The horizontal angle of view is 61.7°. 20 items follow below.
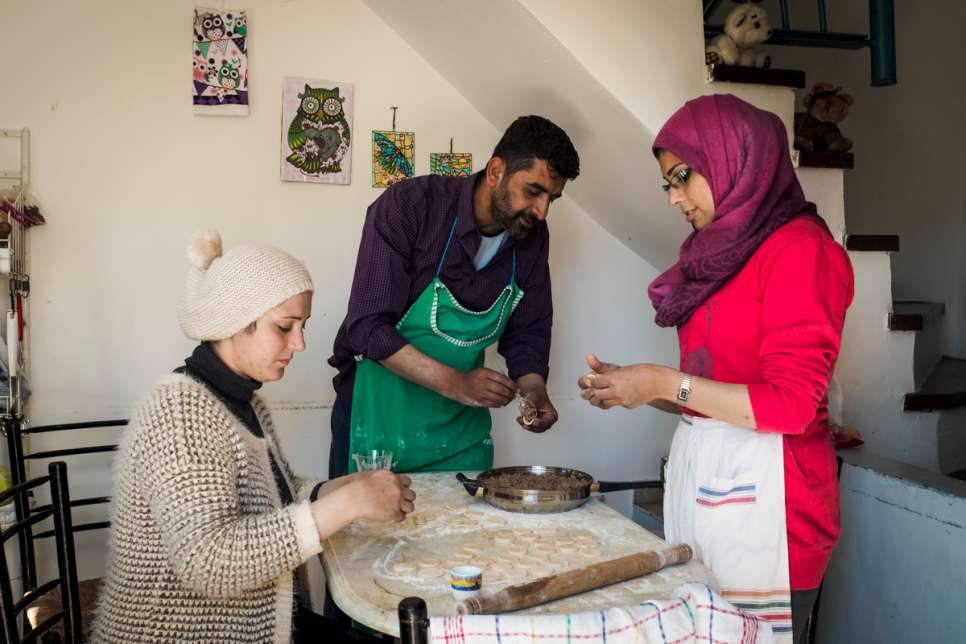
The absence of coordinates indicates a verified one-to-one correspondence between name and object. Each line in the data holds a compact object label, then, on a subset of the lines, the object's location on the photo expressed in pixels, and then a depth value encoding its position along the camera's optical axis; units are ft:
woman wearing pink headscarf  5.60
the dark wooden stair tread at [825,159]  9.26
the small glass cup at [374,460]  6.95
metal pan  6.44
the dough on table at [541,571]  5.23
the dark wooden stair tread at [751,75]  8.83
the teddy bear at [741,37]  9.04
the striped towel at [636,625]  3.49
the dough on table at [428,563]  5.36
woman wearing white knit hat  4.88
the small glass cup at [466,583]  4.78
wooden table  4.74
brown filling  6.79
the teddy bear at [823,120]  9.76
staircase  8.62
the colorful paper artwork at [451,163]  11.66
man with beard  8.39
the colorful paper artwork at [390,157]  11.40
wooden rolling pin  4.35
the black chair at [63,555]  6.01
